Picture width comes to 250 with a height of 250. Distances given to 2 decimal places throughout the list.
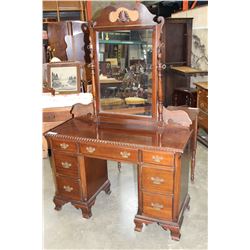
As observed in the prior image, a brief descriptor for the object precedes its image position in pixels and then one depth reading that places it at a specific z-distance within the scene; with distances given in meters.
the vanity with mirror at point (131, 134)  1.86
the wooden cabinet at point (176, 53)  4.52
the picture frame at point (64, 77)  3.07
